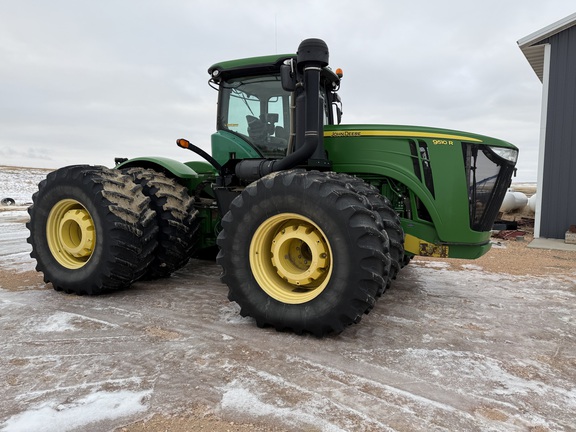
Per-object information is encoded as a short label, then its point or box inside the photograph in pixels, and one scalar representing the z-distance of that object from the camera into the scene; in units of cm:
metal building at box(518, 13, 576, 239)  990
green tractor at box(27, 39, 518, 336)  329
